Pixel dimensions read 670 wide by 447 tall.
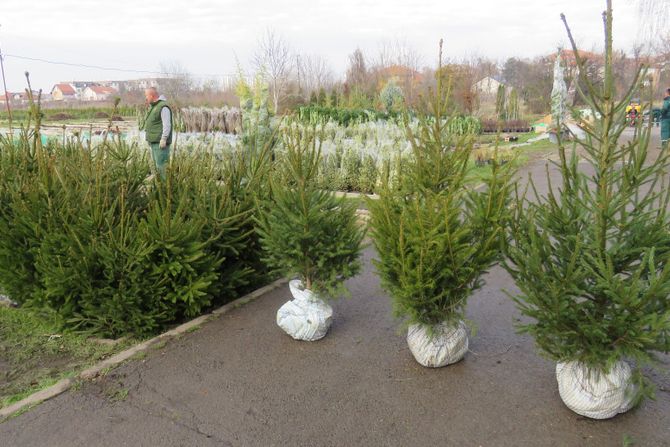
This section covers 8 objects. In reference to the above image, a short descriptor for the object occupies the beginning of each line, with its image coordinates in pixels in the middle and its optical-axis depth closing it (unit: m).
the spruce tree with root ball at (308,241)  4.12
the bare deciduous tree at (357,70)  37.38
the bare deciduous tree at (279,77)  27.39
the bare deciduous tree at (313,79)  39.41
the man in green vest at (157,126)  8.53
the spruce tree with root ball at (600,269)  2.80
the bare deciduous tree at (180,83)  39.46
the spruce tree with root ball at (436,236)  3.39
